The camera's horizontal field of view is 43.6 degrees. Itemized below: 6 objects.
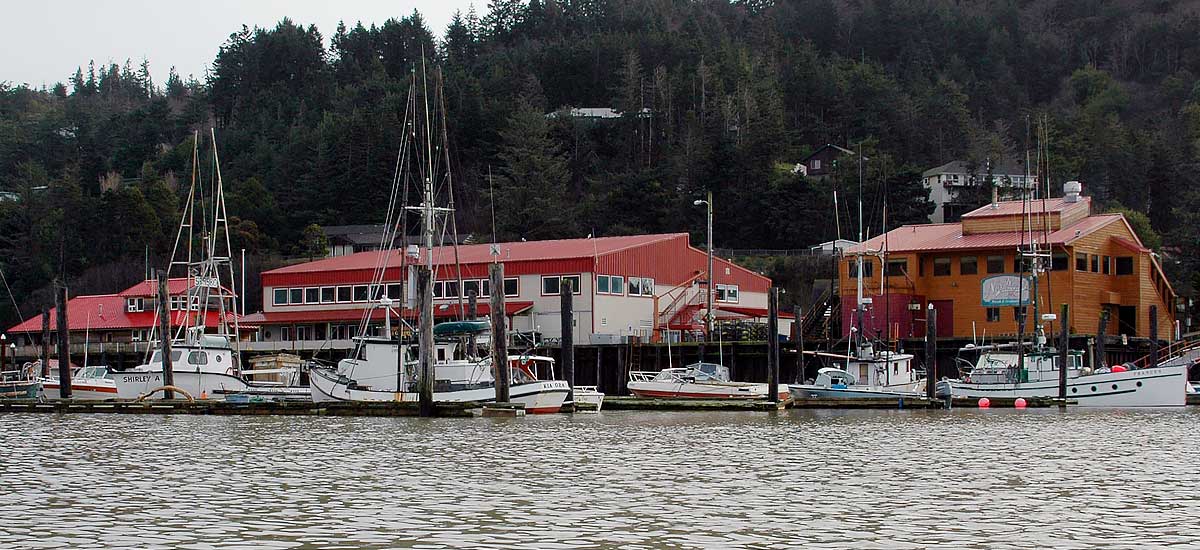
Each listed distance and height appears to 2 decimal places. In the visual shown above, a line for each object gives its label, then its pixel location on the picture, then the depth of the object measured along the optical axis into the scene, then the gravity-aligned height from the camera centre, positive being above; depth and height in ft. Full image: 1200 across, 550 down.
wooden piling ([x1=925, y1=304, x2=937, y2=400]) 187.32 -2.47
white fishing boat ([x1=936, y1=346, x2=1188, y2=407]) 197.06 -6.37
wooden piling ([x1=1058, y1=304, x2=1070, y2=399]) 189.98 -2.18
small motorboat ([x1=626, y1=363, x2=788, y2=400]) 198.90 -6.39
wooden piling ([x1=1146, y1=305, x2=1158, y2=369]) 215.31 -0.55
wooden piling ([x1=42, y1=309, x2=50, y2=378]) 221.46 +0.18
